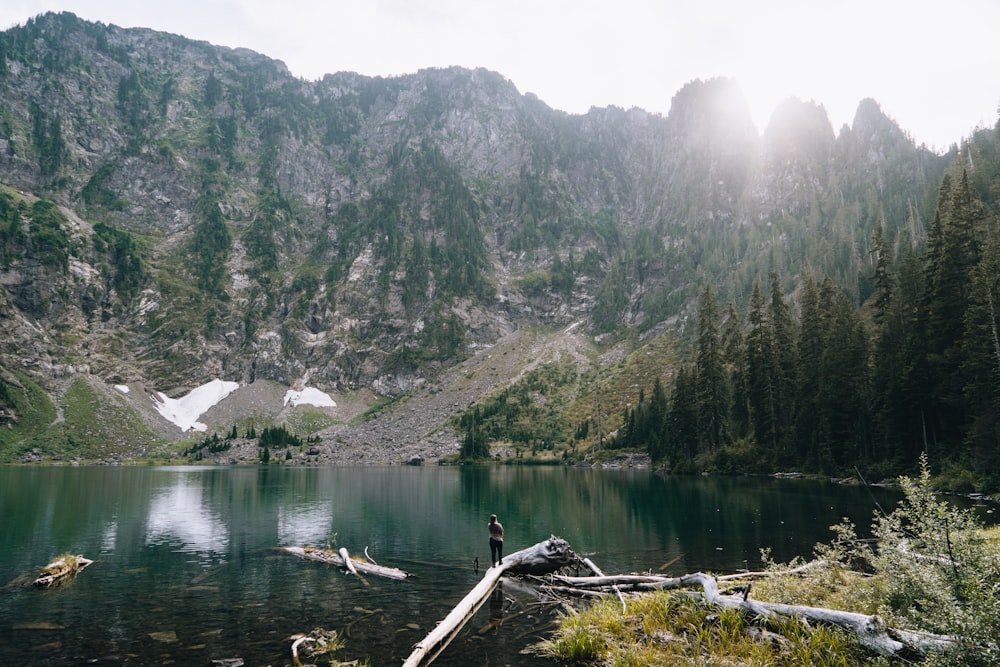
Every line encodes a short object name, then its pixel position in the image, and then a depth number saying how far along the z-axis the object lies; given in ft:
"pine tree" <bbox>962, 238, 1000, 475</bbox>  150.61
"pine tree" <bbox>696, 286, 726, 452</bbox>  327.06
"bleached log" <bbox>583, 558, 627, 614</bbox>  71.77
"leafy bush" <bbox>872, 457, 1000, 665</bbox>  27.27
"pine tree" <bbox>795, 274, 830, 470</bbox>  254.06
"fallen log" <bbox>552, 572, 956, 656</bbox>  30.89
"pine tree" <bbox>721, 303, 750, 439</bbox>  318.86
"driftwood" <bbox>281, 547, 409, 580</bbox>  87.85
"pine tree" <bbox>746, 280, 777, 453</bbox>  287.69
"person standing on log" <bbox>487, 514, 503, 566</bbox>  81.03
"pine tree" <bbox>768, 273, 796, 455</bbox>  280.10
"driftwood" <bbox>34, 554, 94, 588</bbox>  82.07
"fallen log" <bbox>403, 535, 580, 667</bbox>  51.42
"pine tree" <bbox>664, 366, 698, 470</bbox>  337.52
